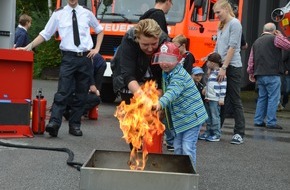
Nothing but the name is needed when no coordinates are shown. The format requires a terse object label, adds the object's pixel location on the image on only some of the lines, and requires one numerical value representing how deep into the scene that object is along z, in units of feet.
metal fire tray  13.29
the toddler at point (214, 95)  30.07
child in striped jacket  17.29
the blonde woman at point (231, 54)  29.66
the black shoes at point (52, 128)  28.84
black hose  23.06
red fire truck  44.86
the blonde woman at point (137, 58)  17.65
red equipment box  29.01
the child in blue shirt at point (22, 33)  44.73
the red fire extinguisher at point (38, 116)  29.91
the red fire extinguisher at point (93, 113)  37.86
